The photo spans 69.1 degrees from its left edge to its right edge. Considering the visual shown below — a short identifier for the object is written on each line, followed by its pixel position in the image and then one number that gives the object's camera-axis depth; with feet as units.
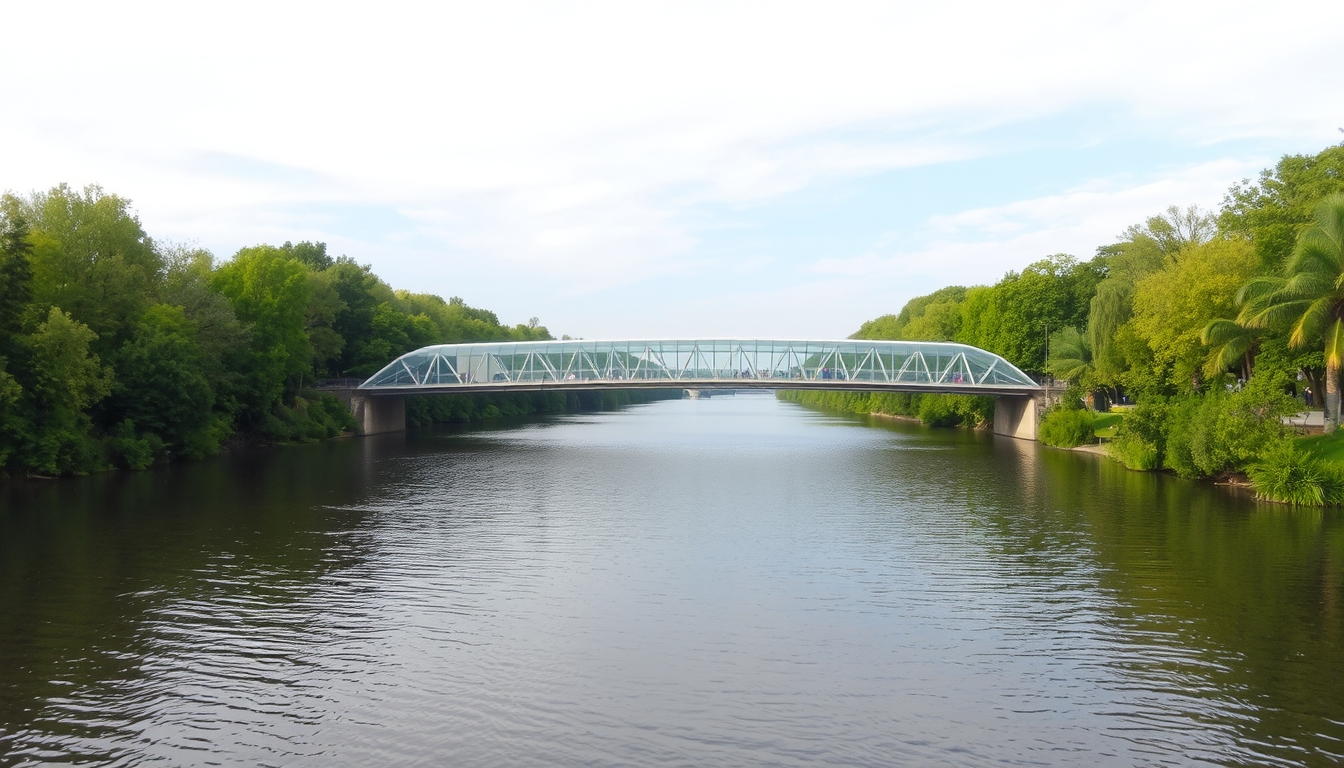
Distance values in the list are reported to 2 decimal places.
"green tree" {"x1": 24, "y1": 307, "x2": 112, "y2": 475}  151.02
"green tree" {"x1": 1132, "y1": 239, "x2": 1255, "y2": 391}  171.73
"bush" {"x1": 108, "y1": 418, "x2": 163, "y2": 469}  171.42
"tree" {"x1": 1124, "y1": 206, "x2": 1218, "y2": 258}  250.57
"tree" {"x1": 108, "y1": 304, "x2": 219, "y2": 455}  176.65
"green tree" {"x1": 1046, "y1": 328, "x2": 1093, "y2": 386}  257.14
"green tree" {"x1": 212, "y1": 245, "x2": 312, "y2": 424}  236.22
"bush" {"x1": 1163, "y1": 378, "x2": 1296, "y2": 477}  139.03
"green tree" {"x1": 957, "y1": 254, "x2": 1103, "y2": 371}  299.38
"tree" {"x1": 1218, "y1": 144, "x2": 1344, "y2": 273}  166.40
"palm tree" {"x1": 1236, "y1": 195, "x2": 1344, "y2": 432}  136.77
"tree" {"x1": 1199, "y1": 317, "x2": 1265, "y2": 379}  162.09
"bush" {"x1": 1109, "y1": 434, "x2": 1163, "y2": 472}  172.45
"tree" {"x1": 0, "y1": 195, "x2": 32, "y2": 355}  150.61
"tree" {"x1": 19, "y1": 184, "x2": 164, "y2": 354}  172.96
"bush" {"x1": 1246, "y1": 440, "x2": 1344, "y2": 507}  126.72
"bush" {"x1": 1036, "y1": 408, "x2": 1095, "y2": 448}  233.96
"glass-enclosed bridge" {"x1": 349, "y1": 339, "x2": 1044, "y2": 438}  281.33
